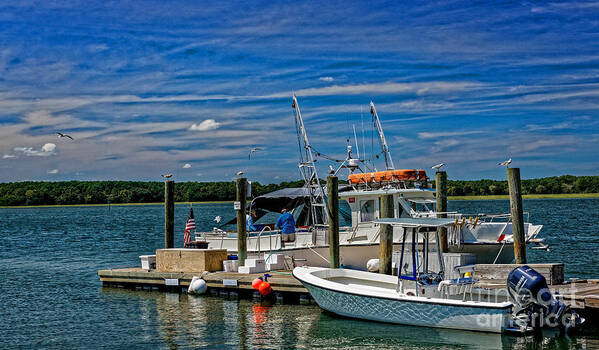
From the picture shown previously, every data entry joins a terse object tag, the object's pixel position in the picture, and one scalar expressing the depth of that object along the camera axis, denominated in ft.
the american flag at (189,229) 73.92
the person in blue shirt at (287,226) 72.43
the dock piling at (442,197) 62.85
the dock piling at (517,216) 57.77
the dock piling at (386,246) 59.72
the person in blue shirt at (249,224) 76.79
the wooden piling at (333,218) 59.00
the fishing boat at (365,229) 66.33
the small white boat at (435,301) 43.75
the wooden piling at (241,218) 64.44
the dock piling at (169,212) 72.49
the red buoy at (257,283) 57.93
